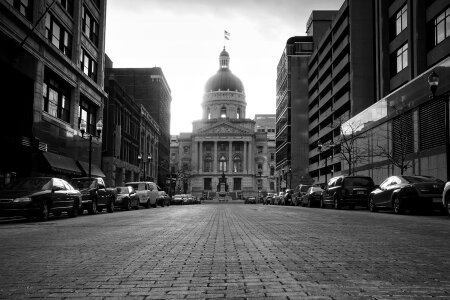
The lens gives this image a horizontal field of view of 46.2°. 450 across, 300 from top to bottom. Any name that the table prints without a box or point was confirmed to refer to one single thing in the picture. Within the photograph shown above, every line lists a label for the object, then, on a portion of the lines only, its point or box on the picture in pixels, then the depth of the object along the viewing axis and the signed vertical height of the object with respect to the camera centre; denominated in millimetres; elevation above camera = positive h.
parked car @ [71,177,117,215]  23016 -227
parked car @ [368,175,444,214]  19266 +2
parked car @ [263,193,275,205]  65094 -968
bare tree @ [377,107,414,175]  38094 +4129
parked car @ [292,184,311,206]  41406 -115
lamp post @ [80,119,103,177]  29683 +3527
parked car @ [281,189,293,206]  48031 -599
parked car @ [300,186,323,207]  35459 -281
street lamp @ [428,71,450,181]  21158 +4511
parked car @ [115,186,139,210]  29109 -487
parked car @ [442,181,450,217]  16322 -144
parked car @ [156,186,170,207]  39409 -633
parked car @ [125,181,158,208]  35003 -156
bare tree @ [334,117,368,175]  49125 +5197
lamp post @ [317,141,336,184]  67031 +6050
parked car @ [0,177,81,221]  16156 -302
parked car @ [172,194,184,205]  59159 -1105
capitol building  144250 +9512
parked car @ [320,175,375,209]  27109 +109
